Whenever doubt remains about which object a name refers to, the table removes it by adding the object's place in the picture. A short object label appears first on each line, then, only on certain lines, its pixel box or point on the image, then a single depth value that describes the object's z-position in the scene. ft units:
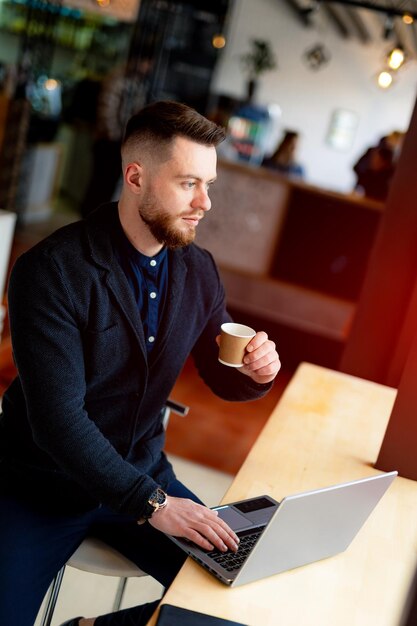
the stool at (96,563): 5.33
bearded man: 4.77
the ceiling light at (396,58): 17.88
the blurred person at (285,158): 18.94
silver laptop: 3.76
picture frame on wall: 42.14
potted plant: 36.06
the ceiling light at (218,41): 33.96
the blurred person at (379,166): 17.56
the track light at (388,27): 22.26
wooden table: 3.88
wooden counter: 18.08
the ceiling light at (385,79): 21.75
